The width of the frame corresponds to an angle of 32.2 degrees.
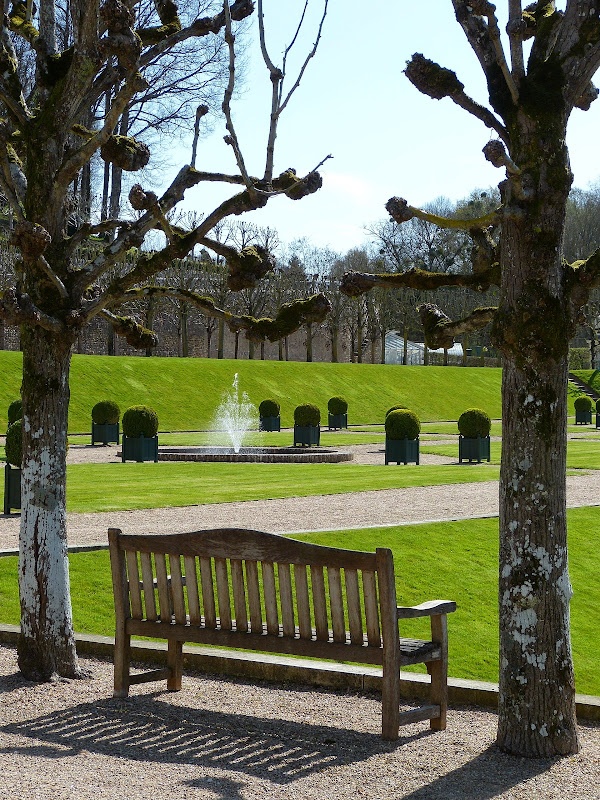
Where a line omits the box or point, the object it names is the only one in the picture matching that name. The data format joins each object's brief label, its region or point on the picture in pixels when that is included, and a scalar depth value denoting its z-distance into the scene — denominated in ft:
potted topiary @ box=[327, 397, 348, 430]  124.67
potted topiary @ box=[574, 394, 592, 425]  146.30
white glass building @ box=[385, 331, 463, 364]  249.34
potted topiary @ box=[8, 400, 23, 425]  65.82
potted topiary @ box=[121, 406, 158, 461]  75.87
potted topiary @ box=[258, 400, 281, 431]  114.21
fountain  77.25
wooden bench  17.06
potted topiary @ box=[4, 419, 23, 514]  43.68
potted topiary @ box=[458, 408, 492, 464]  78.20
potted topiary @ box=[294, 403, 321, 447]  91.56
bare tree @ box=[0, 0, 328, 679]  20.70
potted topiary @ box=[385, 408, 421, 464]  76.48
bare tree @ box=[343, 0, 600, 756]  16.33
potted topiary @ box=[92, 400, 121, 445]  93.46
